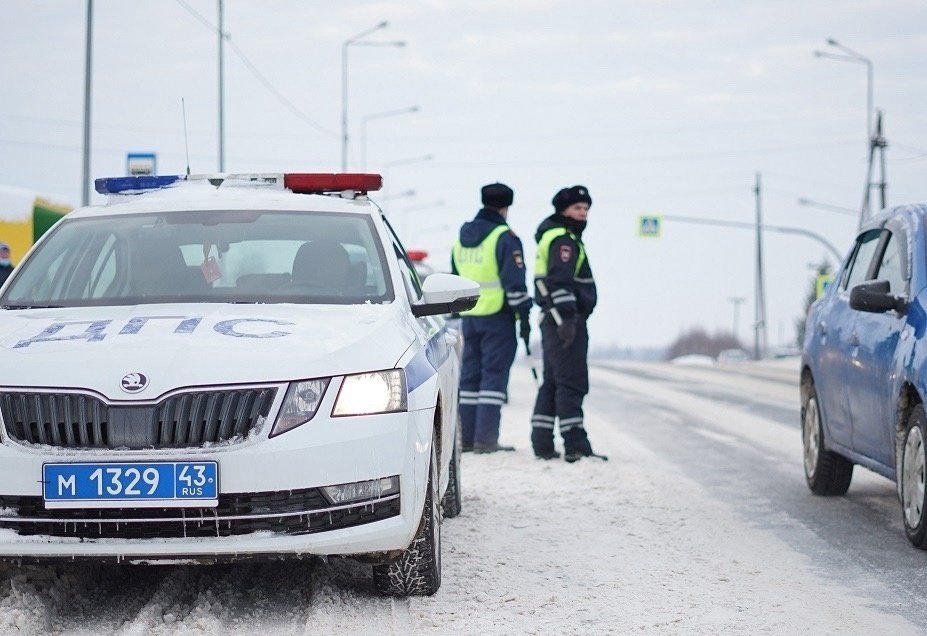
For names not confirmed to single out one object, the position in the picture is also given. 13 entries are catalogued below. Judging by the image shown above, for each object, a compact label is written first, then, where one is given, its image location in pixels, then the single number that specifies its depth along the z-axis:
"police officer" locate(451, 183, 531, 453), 12.00
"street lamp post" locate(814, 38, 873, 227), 46.97
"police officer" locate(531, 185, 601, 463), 11.36
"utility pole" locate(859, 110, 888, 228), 50.88
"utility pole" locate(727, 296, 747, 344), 151.25
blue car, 7.57
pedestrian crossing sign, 68.94
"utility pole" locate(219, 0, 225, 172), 33.41
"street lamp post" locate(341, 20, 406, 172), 47.00
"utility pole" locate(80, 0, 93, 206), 24.72
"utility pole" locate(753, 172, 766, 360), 74.56
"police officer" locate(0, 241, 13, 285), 15.88
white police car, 5.22
